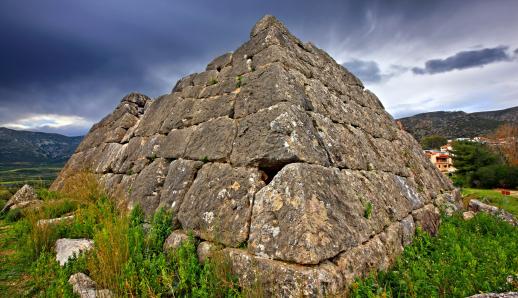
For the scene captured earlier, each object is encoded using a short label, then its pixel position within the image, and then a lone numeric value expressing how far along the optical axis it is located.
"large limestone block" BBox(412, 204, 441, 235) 5.91
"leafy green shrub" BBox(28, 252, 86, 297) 3.27
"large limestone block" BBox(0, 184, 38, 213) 8.73
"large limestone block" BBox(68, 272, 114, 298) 3.20
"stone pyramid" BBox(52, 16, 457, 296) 3.39
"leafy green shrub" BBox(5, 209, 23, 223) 7.55
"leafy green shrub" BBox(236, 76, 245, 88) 5.93
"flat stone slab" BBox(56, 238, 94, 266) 4.19
